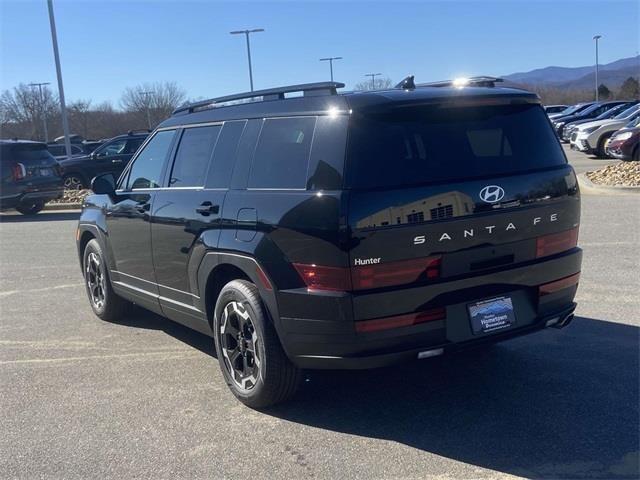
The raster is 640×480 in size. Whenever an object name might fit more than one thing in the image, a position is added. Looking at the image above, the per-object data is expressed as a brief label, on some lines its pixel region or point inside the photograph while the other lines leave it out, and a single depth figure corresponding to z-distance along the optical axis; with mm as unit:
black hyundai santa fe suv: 3680
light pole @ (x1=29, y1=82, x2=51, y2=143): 64312
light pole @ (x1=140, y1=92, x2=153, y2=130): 65025
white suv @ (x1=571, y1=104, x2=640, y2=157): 23812
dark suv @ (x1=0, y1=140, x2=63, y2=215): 16328
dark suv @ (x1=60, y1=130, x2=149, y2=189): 20375
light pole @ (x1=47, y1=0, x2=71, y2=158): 22875
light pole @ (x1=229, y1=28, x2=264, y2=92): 44406
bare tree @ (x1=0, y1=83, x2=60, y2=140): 68562
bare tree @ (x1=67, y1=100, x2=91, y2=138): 75000
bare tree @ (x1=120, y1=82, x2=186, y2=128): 70188
